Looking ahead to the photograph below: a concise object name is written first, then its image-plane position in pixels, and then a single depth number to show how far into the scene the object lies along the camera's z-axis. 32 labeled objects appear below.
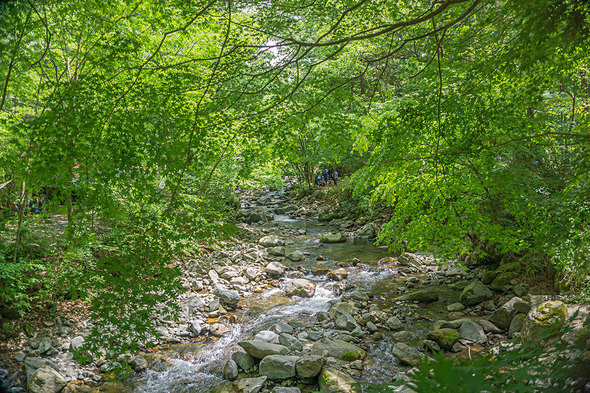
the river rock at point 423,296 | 7.09
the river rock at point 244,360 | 5.08
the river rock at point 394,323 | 6.07
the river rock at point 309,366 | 4.70
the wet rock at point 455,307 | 6.55
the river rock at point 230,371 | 4.95
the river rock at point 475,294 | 6.62
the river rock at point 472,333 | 5.24
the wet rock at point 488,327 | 5.46
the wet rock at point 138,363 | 5.18
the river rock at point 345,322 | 6.11
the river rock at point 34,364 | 4.76
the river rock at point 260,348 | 5.15
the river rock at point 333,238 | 12.70
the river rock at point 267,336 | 5.77
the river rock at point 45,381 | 4.52
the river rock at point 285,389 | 4.41
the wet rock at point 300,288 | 7.98
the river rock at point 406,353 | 5.03
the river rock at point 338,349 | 5.17
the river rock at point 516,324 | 5.12
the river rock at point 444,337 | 5.26
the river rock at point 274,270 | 9.34
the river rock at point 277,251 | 11.09
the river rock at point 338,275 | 8.84
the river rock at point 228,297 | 7.49
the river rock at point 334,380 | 4.38
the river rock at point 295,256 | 10.68
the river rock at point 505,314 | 5.50
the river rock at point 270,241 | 12.14
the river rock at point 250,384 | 4.50
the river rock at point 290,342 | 5.52
